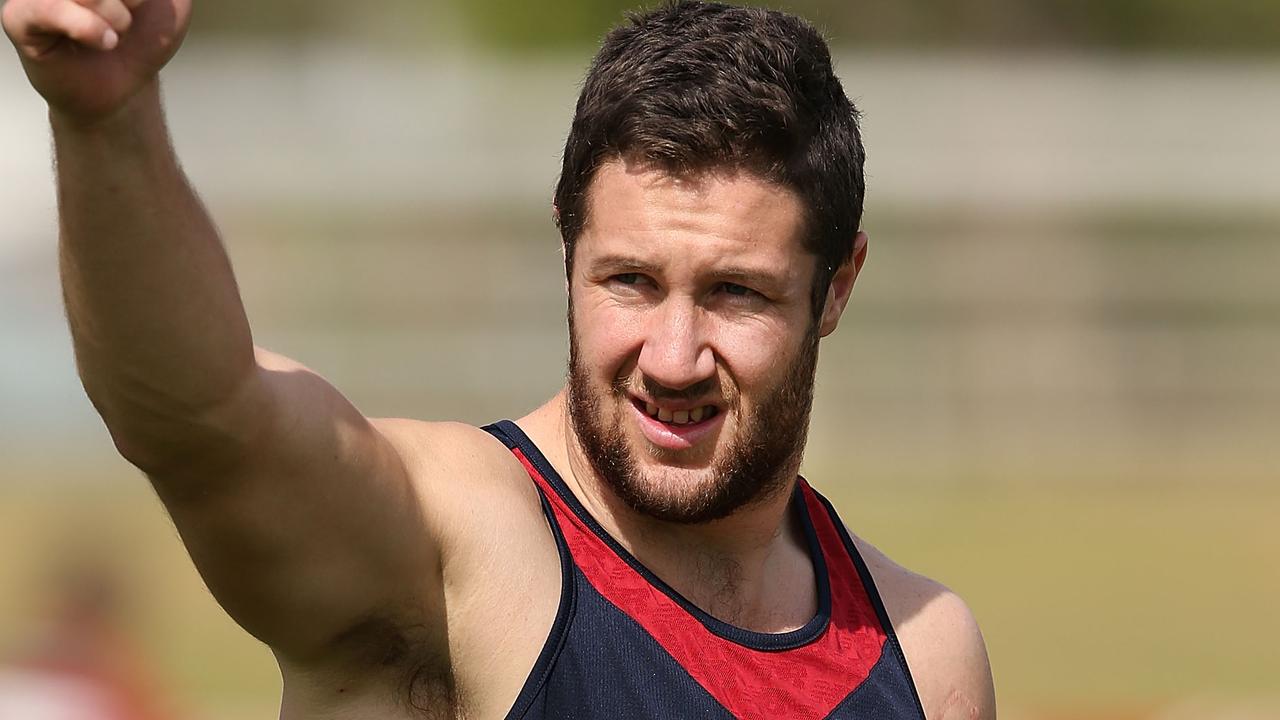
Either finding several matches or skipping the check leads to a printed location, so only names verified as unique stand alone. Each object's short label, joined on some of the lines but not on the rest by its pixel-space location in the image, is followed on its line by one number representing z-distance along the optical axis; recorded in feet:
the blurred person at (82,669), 49.29
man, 13.78
